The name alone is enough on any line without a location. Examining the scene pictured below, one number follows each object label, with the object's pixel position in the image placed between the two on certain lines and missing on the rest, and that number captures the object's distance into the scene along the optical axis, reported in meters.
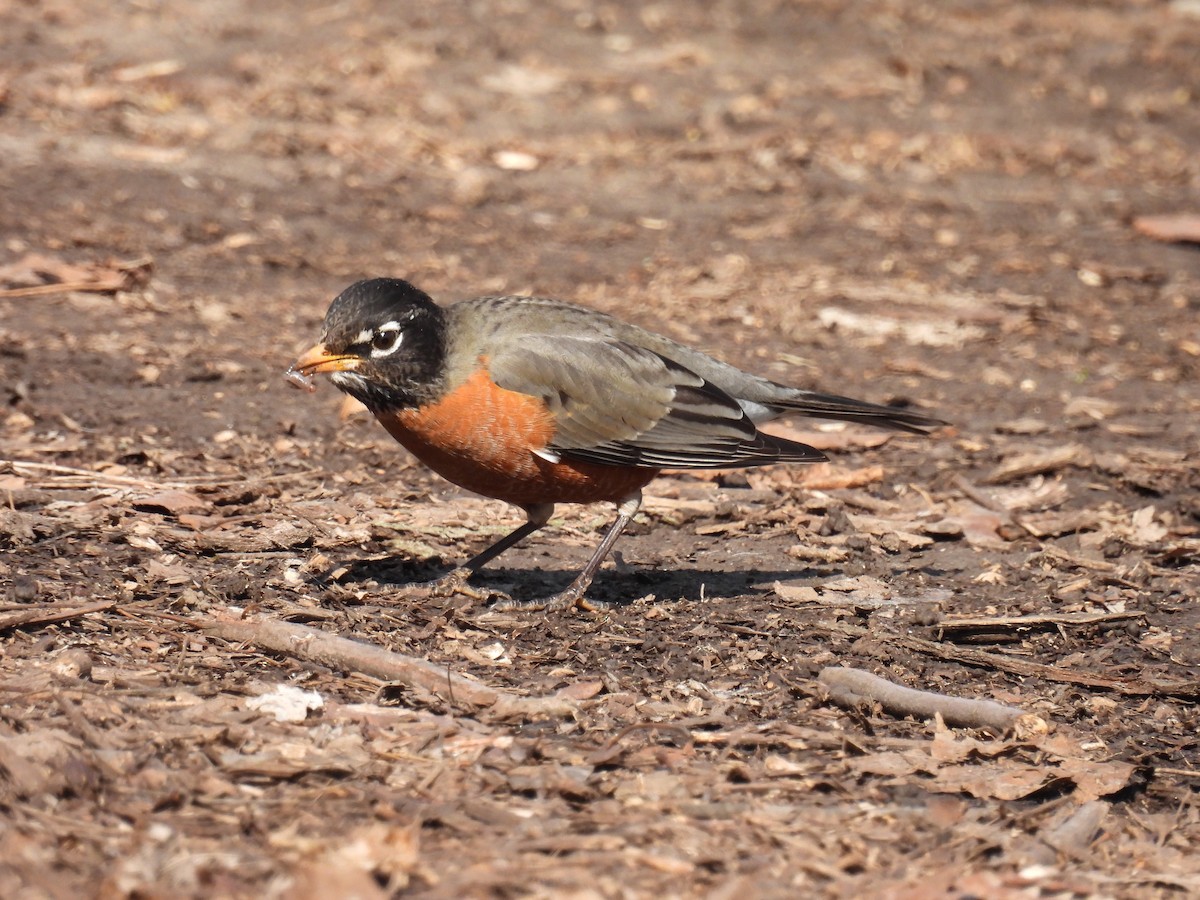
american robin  12.29
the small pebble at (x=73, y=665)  9.84
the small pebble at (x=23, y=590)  11.02
